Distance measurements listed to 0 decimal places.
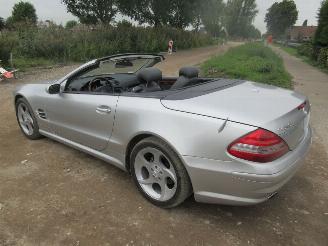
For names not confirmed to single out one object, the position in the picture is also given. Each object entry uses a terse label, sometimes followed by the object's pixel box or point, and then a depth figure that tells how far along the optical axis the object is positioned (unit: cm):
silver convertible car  267
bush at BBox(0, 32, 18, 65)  1198
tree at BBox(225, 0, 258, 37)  8456
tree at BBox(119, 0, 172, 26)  2428
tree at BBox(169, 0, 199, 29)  2929
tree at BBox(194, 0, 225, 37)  3337
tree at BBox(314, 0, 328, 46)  2034
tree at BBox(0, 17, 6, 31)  2319
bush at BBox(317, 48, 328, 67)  1753
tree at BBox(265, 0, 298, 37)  8325
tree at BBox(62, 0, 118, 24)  2202
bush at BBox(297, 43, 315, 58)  2333
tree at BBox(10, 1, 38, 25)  4203
